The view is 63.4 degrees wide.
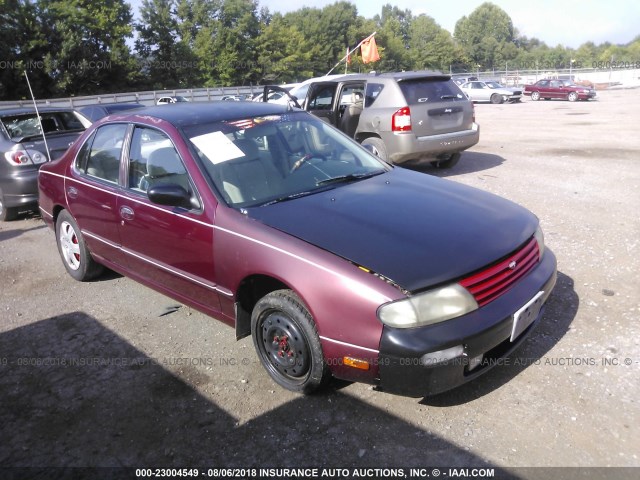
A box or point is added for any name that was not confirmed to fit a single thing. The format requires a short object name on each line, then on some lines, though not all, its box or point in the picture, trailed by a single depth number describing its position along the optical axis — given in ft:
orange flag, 64.34
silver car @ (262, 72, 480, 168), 26.68
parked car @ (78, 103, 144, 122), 35.99
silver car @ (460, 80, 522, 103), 99.09
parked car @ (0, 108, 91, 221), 22.81
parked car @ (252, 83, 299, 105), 55.71
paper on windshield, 11.59
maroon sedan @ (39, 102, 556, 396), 8.48
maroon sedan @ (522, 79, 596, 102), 94.49
